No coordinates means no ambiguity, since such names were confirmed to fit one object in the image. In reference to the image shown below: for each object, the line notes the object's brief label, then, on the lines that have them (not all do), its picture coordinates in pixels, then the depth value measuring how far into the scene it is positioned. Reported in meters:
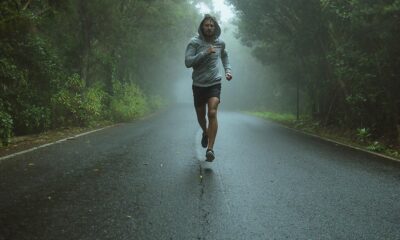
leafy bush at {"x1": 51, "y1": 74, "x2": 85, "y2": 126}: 12.59
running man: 6.45
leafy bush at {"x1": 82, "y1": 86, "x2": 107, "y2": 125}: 13.95
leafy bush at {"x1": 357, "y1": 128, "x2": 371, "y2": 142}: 11.03
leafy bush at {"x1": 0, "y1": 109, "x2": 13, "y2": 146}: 8.38
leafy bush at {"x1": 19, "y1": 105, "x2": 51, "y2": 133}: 10.14
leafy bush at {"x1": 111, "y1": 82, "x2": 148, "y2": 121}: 18.33
